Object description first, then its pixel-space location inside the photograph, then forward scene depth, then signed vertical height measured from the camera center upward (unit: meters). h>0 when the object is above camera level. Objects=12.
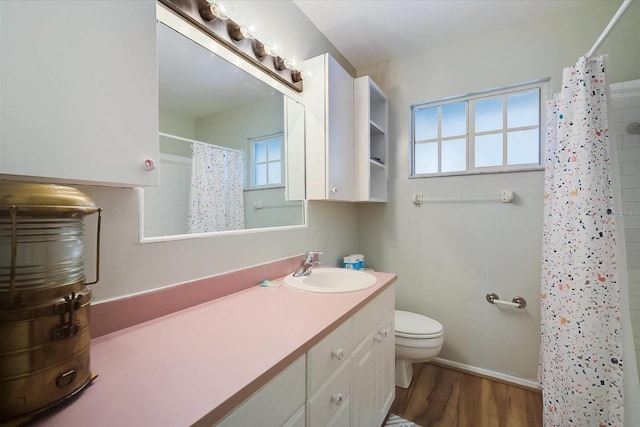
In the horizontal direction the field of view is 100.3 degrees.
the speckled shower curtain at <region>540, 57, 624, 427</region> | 1.13 -0.27
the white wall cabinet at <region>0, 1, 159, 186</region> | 0.50 +0.26
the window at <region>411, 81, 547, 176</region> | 1.90 +0.62
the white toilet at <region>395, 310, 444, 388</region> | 1.70 -0.84
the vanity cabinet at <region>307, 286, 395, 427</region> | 0.83 -0.62
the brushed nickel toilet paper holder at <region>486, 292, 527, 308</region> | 1.83 -0.62
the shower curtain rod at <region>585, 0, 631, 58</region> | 1.02 +0.80
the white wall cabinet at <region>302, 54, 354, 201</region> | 1.63 +0.53
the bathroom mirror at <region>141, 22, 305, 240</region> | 1.03 +0.30
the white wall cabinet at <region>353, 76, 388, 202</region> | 1.93 +0.55
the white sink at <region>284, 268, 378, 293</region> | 1.36 -0.37
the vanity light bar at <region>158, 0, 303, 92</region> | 1.02 +0.79
